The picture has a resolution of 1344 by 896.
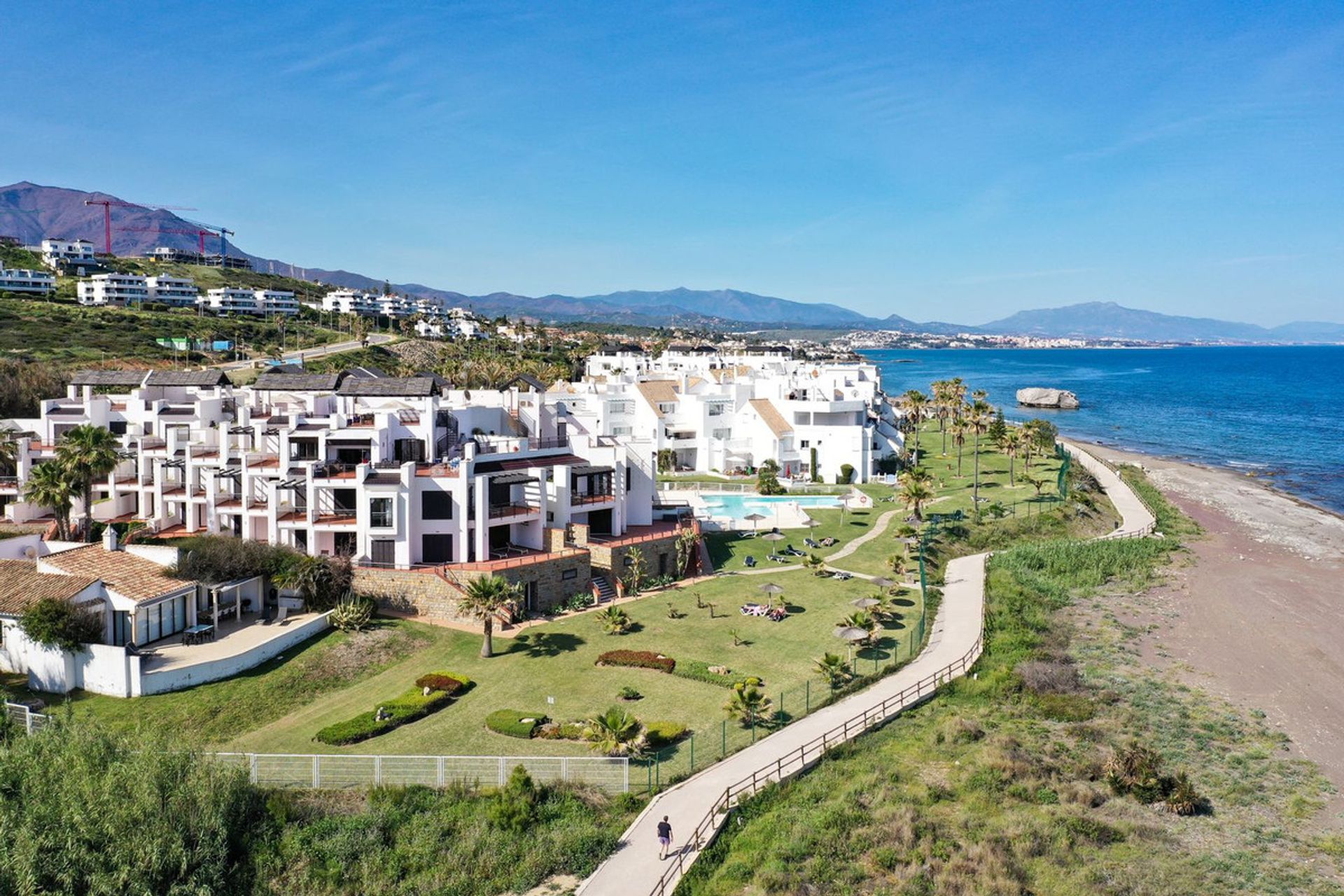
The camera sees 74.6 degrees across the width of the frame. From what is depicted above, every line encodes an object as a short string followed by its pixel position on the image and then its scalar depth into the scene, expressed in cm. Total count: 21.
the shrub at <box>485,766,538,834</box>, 2328
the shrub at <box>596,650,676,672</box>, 3516
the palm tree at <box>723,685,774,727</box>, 2970
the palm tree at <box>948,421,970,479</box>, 7788
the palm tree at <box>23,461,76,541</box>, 4403
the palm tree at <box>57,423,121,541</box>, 4494
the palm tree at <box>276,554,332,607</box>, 3884
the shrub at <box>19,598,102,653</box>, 3136
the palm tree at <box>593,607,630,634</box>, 3878
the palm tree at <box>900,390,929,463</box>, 9225
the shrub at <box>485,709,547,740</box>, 2933
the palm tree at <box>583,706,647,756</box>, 2728
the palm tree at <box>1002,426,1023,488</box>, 7612
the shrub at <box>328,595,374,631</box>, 3784
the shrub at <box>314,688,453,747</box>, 2880
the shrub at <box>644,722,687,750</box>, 2862
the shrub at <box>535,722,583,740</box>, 2909
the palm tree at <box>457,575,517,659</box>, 3612
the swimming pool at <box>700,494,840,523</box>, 6366
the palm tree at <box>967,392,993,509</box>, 7875
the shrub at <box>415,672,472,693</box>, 3275
